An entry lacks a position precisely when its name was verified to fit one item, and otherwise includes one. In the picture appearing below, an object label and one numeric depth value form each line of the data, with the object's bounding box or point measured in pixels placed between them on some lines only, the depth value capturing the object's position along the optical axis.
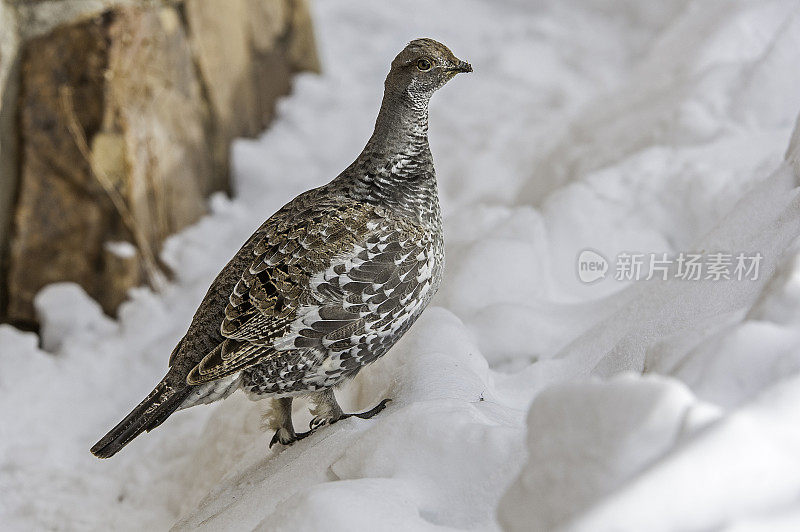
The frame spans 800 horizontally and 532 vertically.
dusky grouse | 3.93
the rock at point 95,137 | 6.23
